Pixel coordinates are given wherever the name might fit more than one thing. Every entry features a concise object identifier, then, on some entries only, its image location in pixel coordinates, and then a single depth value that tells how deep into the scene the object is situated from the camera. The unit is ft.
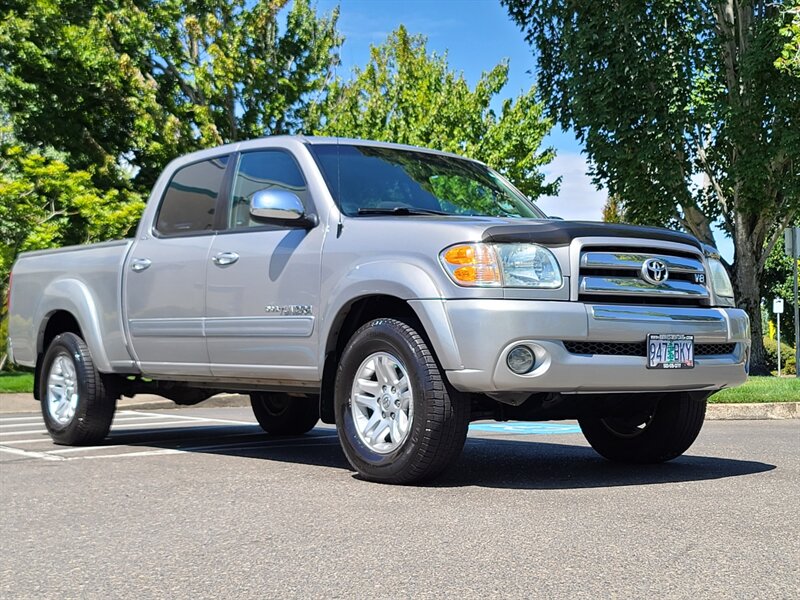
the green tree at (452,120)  83.97
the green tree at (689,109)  67.31
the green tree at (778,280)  155.33
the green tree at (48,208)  65.00
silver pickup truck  18.04
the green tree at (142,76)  90.48
